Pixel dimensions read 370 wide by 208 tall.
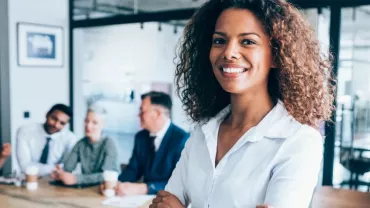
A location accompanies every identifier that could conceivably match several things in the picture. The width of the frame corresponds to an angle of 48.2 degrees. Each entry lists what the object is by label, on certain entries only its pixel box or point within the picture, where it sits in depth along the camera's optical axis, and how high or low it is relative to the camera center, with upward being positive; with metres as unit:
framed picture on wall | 4.90 +0.33
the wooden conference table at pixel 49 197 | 2.25 -0.73
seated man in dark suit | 2.67 -0.49
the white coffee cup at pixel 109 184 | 2.41 -0.65
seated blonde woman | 2.89 -0.56
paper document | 2.22 -0.71
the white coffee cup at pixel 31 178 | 2.61 -0.67
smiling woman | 0.97 -0.12
